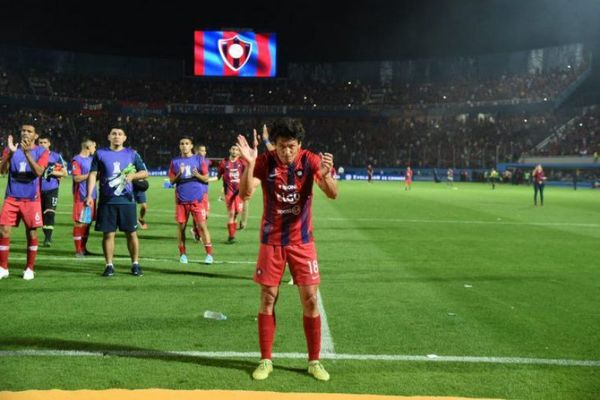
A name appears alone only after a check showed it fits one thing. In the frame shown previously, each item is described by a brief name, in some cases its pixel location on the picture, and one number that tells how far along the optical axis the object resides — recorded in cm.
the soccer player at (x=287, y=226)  488
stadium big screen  5878
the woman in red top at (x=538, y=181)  2623
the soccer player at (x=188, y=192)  1036
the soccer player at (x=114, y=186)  859
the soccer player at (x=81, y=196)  1089
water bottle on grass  656
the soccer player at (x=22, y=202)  854
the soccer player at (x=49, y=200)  1200
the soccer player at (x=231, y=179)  1377
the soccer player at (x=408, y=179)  4097
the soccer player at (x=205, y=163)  1075
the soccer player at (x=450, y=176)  5170
